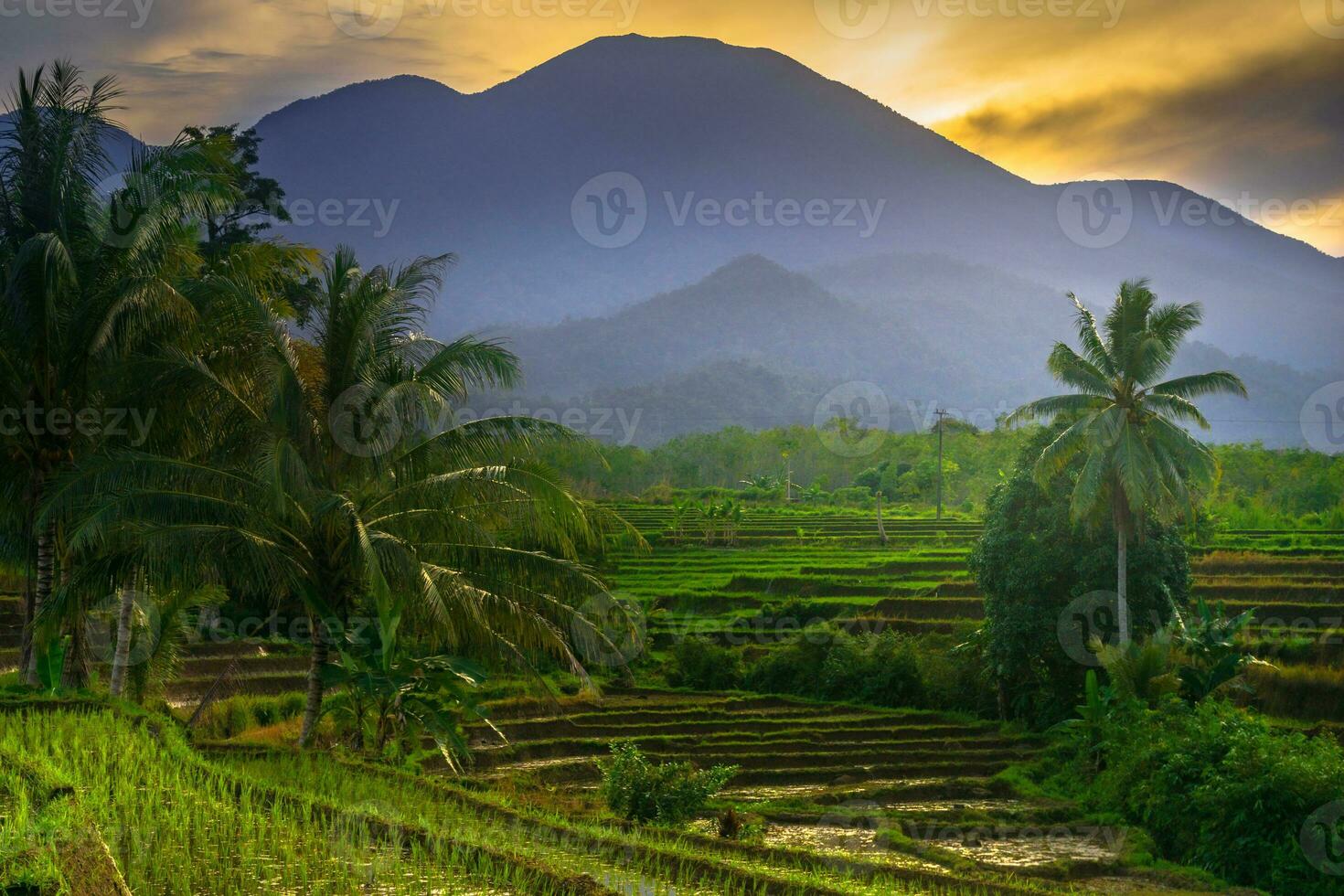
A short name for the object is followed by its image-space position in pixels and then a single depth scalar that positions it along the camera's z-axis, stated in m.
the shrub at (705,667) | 32.88
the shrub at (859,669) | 29.53
